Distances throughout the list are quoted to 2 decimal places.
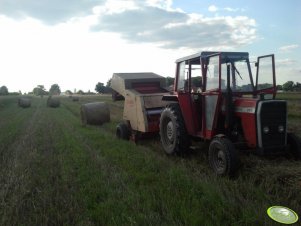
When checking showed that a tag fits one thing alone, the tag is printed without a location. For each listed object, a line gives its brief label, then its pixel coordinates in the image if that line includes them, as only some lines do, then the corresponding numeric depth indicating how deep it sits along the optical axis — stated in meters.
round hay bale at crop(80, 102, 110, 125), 10.64
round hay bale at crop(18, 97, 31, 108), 22.90
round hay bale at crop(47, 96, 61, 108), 22.30
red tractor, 4.36
